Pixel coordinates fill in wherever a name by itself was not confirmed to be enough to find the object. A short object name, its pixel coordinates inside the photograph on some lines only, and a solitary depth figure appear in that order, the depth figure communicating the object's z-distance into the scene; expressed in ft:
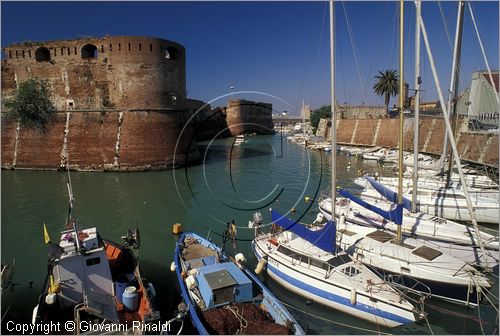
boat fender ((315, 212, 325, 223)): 55.60
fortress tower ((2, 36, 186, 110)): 119.24
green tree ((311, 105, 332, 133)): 287.44
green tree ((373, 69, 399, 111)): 210.38
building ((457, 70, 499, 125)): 143.84
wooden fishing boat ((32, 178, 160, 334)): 29.43
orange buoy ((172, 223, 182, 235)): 58.18
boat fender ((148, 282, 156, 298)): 34.27
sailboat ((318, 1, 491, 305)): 36.11
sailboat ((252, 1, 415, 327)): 33.69
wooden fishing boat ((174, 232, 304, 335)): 29.17
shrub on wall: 121.90
